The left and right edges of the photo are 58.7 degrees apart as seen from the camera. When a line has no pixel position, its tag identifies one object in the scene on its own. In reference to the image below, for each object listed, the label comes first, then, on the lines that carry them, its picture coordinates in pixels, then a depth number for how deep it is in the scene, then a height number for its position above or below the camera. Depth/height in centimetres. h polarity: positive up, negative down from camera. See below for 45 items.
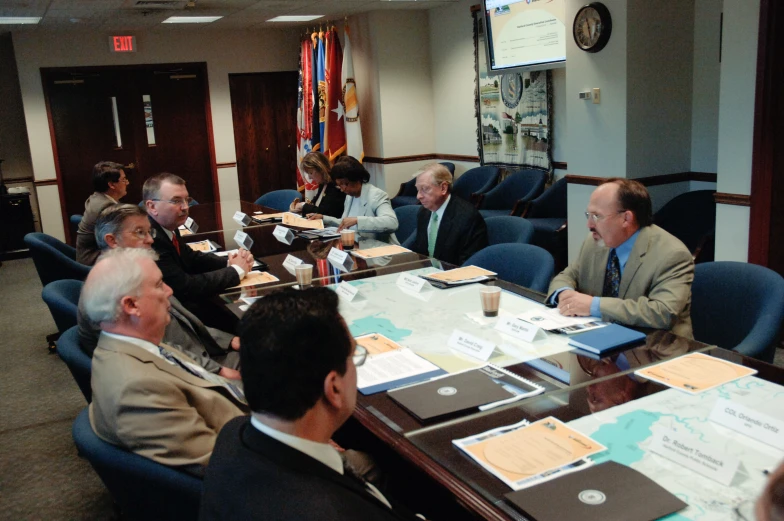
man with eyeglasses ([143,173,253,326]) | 300 -56
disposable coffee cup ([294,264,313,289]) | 283 -56
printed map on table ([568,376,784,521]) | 126 -67
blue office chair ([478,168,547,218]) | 621 -64
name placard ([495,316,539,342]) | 213 -64
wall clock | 477 +62
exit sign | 821 +117
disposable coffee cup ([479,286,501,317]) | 236 -59
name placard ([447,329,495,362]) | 201 -65
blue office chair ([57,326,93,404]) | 208 -62
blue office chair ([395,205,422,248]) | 464 -62
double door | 841 +23
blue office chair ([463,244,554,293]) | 293 -62
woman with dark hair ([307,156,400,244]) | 430 -47
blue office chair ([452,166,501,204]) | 686 -58
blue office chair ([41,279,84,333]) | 274 -61
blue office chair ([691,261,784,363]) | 222 -68
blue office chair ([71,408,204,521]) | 153 -74
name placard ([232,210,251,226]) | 488 -57
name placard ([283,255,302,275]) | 336 -62
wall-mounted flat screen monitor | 566 +73
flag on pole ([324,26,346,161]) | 823 +36
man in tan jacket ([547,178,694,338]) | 226 -54
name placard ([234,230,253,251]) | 397 -58
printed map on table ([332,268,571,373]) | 205 -65
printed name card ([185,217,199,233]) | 479 -59
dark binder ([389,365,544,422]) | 169 -67
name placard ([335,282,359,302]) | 272 -62
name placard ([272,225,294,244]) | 408 -58
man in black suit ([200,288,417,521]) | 109 -49
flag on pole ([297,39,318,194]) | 859 +33
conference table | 133 -67
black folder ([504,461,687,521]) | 121 -67
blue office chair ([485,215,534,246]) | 355 -56
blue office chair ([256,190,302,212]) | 622 -58
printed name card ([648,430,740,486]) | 131 -67
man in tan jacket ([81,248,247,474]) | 159 -57
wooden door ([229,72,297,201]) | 926 +9
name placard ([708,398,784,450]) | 142 -65
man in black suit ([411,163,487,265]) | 364 -49
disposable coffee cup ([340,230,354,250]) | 375 -57
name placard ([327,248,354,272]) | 325 -60
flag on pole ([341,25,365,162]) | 815 +26
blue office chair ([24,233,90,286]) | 400 -65
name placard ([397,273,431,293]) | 278 -62
